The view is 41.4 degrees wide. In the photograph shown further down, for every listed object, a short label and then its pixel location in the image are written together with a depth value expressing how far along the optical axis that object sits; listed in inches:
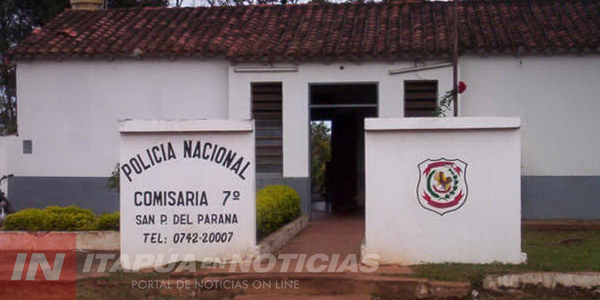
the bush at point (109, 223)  516.7
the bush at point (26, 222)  513.7
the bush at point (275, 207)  482.3
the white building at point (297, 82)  655.1
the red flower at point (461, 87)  635.5
